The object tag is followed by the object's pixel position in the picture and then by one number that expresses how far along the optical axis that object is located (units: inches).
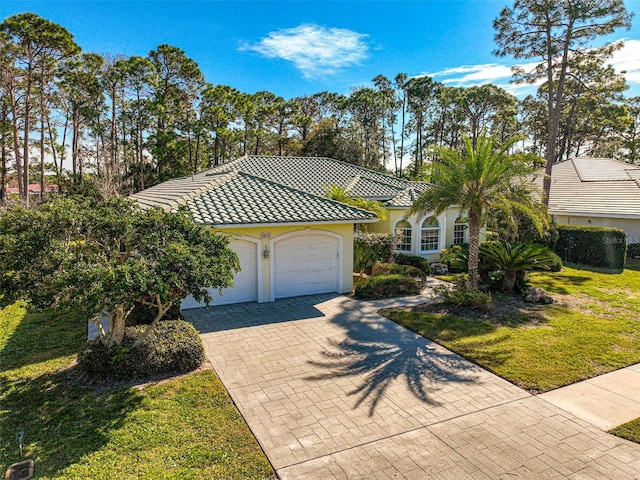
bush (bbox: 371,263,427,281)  645.7
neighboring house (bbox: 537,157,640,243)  875.4
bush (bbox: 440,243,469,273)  637.9
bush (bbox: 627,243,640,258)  858.8
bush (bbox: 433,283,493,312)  494.3
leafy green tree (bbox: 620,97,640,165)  1902.4
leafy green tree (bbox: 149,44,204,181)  1398.9
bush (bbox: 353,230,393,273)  692.7
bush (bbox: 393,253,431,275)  724.7
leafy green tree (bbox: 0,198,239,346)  256.5
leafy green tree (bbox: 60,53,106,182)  1298.0
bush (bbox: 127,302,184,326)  422.6
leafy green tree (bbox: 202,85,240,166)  1488.7
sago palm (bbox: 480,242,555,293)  570.3
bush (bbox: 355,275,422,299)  572.4
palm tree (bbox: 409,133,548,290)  499.5
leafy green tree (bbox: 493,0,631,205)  776.9
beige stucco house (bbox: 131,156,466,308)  521.0
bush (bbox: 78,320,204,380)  315.6
